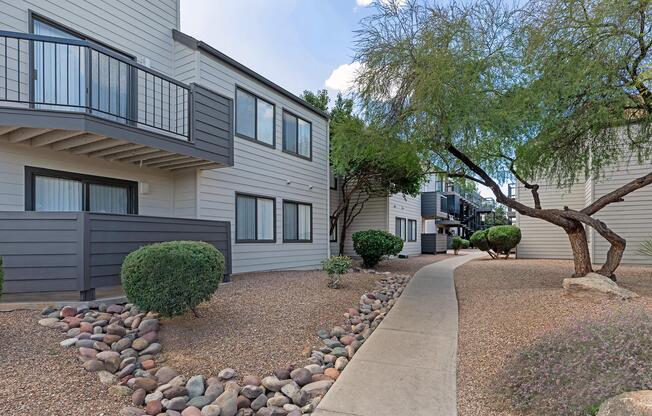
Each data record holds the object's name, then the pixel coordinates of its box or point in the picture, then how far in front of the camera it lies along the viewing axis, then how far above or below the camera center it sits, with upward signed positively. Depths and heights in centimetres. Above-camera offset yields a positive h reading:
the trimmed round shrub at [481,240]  1664 -134
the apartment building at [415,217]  1786 -37
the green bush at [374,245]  1309 -123
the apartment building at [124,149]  552 +117
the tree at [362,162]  846 +138
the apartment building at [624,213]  1285 -7
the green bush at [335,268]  782 -119
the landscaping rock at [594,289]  623 -131
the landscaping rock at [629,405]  249 -132
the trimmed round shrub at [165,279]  464 -85
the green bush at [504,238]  1524 -110
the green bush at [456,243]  2360 -208
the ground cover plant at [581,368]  290 -131
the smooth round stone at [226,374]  378 -165
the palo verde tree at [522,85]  650 +232
